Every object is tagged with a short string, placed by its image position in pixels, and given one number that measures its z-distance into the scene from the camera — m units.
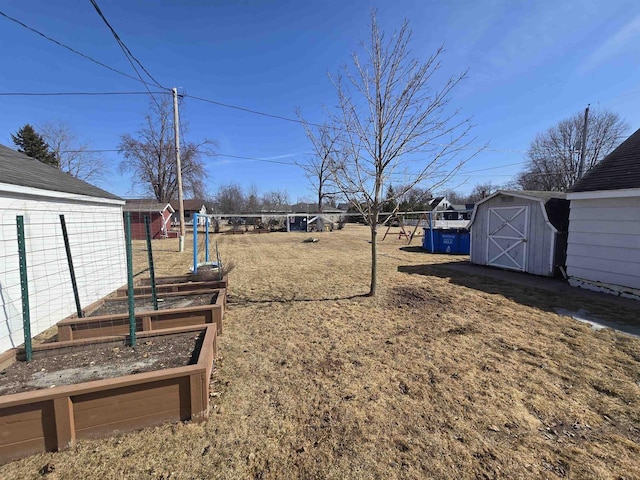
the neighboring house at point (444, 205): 62.48
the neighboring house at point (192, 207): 55.41
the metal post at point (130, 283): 3.22
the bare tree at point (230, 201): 60.12
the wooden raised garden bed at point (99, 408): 2.09
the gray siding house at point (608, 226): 6.00
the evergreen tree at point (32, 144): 28.05
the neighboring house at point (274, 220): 34.31
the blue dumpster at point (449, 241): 13.76
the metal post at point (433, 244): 14.66
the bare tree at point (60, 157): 29.98
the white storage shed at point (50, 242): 3.98
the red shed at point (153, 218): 24.45
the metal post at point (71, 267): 4.15
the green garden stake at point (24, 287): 2.82
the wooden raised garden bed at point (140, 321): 3.86
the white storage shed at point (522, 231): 8.10
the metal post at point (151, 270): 4.34
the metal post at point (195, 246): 7.84
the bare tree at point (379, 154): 5.47
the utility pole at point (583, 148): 18.65
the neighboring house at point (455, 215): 58.20
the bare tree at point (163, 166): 30.76
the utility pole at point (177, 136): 13.30
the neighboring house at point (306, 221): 33.50
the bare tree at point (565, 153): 32.53
